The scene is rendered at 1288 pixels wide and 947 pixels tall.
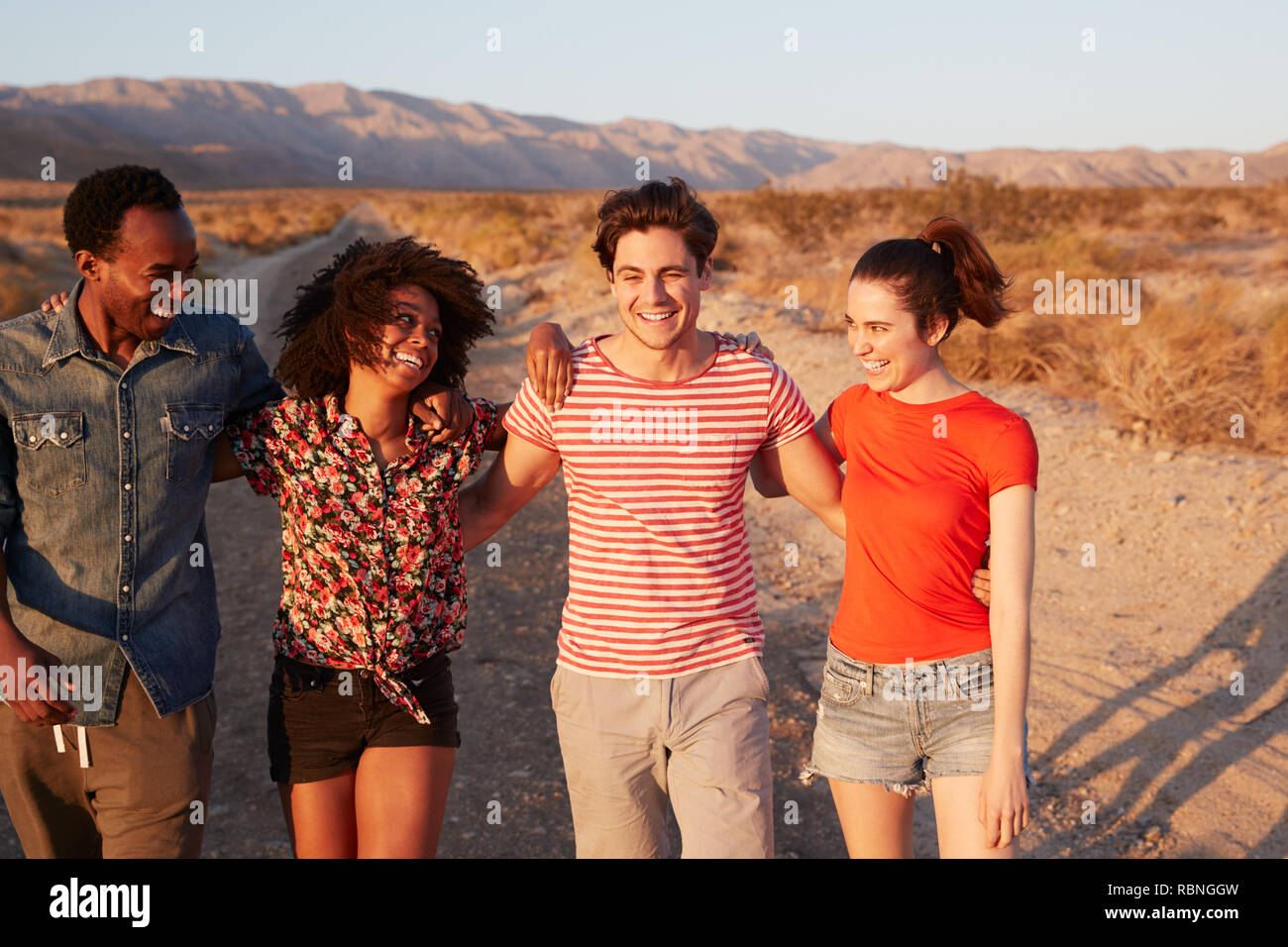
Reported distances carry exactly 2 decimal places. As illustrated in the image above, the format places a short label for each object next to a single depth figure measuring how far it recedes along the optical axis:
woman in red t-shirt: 2.30
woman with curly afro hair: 2.64
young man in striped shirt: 2.49
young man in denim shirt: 2.49
